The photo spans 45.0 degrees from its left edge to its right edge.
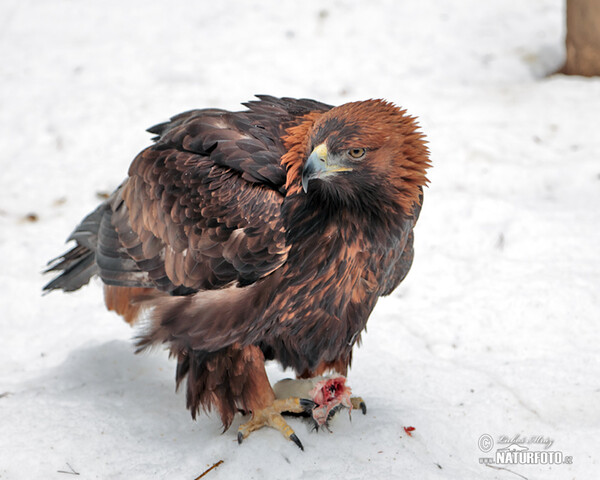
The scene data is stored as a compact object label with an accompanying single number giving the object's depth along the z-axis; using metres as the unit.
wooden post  6.69
